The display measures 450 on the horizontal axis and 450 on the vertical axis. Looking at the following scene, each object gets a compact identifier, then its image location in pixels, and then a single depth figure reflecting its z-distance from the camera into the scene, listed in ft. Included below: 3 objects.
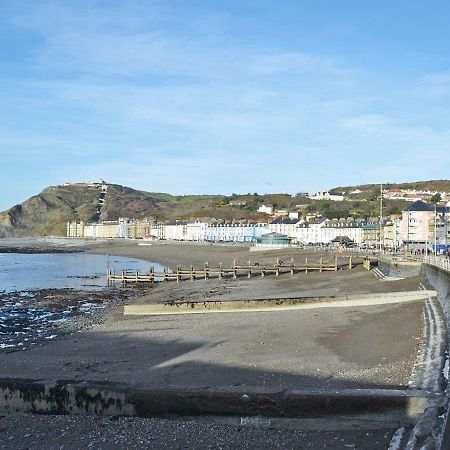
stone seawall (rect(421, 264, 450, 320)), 52.19
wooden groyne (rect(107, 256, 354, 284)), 134.82
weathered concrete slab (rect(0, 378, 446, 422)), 24.70
